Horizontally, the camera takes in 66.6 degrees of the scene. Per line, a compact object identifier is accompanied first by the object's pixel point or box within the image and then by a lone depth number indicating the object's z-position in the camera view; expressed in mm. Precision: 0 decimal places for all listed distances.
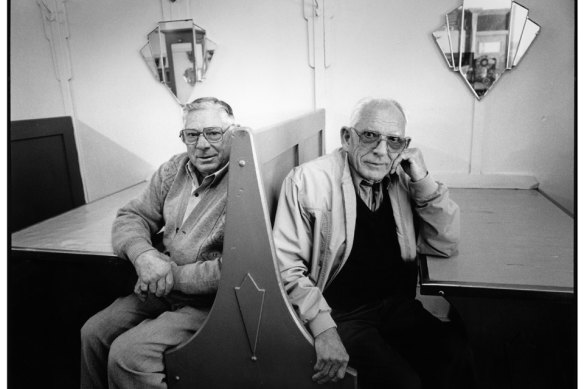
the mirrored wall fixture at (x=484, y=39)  2283
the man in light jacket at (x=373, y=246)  1452
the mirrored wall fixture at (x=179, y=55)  2756
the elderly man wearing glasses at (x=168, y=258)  1453
